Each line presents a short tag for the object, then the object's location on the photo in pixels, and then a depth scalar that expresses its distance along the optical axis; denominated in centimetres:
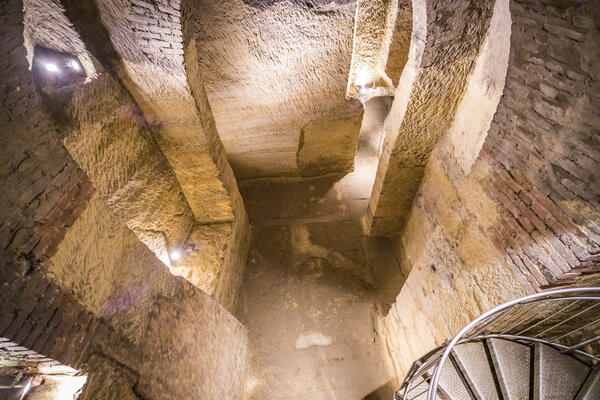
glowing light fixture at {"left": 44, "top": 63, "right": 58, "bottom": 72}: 222
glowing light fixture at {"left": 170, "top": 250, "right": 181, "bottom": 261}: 356
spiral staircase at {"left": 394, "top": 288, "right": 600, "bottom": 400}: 181
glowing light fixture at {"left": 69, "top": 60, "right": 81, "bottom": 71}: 242
